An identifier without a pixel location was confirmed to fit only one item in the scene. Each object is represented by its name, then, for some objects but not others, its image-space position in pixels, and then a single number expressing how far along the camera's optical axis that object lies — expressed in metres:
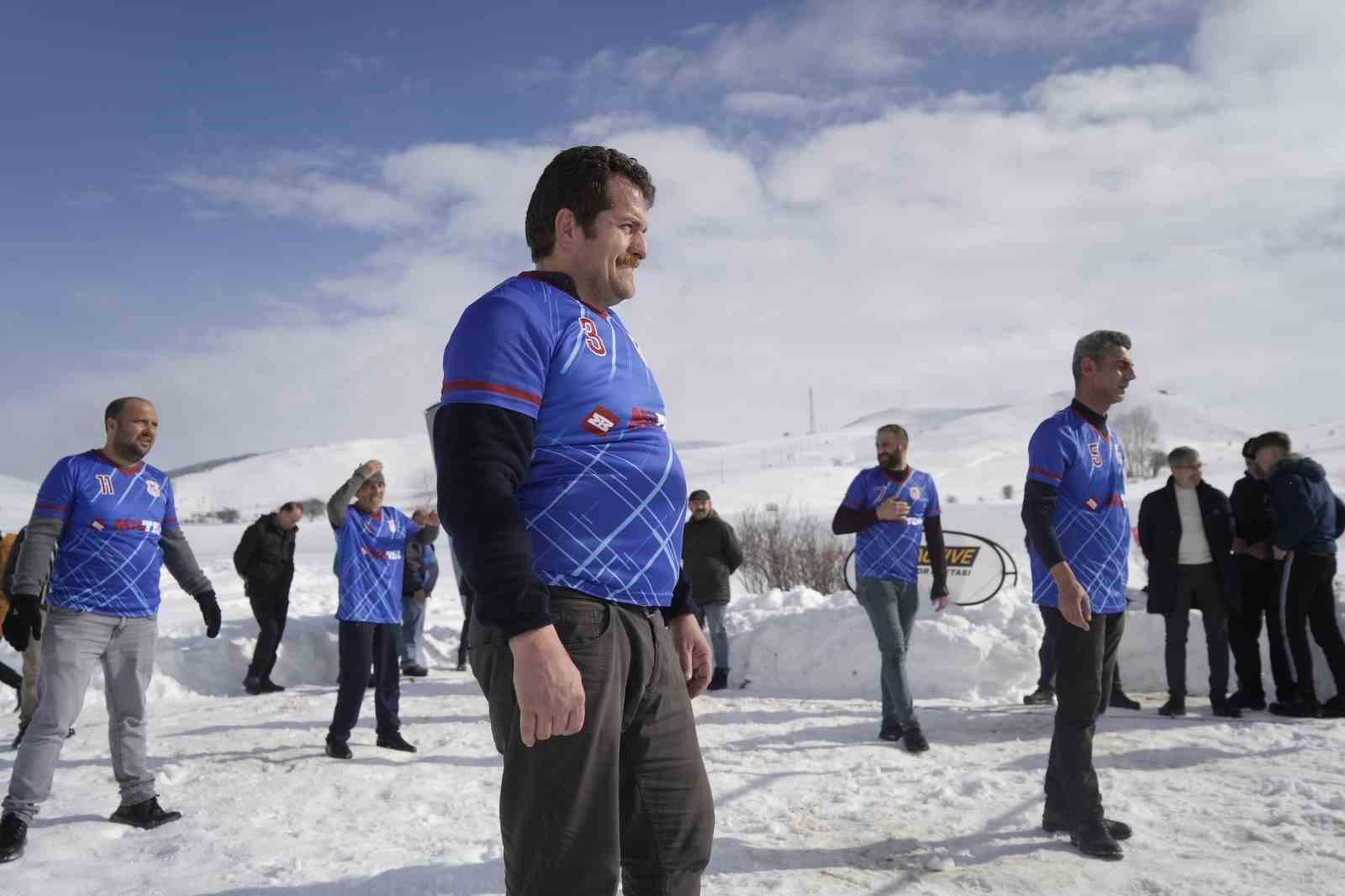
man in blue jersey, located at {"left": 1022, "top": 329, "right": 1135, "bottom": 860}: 3.94
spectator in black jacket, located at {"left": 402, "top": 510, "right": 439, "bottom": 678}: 9.95
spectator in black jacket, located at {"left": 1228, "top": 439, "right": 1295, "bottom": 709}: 7.04
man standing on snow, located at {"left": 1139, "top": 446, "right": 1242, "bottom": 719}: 6.96
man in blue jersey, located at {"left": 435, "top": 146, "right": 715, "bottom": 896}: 1.71
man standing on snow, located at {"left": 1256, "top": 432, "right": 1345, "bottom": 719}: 6.68
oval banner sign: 9.67
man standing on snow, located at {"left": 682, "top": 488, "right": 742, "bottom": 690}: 9.14
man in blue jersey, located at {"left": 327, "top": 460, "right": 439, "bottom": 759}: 6.11
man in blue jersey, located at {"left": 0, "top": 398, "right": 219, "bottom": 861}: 4.29
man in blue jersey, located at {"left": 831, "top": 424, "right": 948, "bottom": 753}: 6.14
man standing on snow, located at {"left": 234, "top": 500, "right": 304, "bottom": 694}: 9.39
